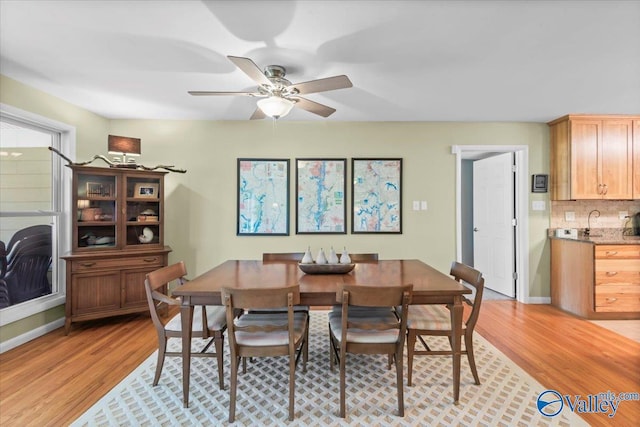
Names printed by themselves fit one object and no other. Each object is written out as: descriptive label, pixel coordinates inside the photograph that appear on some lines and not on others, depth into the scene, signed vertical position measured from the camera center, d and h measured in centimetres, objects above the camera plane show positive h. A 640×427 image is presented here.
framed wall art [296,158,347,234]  373 +26
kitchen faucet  370 -2
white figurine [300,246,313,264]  227 -34
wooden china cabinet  290 -27
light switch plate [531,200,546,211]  376 +12
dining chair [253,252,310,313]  277 -40
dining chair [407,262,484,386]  191 -74
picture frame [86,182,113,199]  305 +27
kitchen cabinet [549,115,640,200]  347 +68
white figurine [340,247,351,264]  227 -34
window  263 +9
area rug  171 -118
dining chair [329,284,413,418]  164 -71
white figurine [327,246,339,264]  228 -35
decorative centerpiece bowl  218 -40
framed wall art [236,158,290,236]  372 +26
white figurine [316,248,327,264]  223 -34
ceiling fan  186 +88
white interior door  397 -10
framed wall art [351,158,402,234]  373 +24
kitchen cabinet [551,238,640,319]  315 -71
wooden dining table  179 -45
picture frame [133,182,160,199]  328 +28
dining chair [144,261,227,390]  190 -75
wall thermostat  374 +40
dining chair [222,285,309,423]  161 -72
